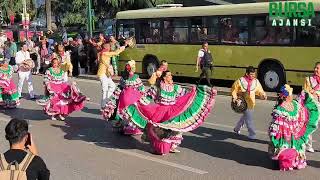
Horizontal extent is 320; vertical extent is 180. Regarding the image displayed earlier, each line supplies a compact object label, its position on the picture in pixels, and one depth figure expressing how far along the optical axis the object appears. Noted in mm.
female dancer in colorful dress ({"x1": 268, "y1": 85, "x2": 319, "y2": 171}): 8156
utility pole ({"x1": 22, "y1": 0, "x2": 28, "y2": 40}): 39281
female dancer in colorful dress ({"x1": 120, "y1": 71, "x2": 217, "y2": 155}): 9211
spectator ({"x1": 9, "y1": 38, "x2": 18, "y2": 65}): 28375
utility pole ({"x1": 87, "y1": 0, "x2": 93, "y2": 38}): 28138
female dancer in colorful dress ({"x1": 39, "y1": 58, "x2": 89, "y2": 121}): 13109
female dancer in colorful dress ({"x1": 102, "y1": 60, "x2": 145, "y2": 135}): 10930
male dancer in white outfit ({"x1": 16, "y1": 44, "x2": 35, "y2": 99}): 17062
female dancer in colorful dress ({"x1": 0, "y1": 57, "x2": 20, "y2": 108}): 15203
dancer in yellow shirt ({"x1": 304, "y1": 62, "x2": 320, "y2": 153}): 9992
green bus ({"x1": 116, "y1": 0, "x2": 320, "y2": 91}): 16891
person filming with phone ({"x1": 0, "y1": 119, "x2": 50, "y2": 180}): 4133
